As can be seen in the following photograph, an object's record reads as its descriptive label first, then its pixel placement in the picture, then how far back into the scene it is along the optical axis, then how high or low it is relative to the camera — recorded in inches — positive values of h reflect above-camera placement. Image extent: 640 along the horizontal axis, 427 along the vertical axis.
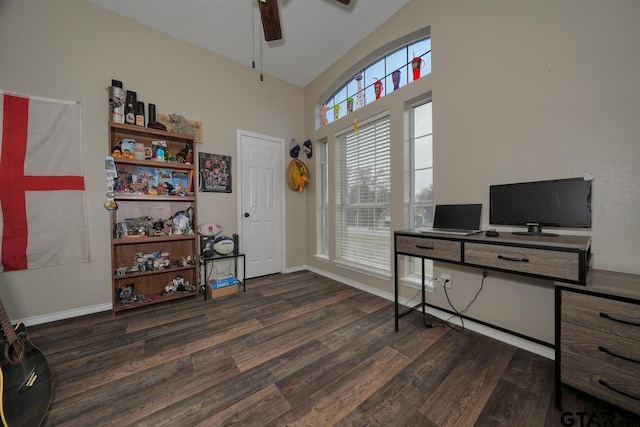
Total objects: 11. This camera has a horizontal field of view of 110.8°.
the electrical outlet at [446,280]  81.4 -26.1
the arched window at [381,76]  91.7 +66.9
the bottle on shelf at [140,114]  96.0 +43.2
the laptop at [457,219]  70.8 -2.9
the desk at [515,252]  43.5 -10.2
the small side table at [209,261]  109.2 -25.9
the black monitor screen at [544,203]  55.1 +1.8
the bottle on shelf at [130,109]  93.8 +44.3
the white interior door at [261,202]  131.2 +5.8
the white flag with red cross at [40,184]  77.8 +10.6
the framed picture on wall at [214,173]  117.0 +21.4
